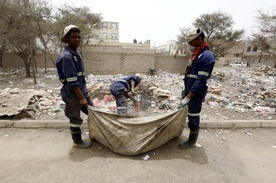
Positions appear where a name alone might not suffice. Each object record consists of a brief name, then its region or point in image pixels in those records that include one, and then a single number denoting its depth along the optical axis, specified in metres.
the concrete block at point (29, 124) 3.07
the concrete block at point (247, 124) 3.28
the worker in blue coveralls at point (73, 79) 1.98
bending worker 3.41
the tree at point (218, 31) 15.55
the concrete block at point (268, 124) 3.35
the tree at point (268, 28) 9.17
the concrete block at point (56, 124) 3.09
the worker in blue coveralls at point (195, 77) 2.08
